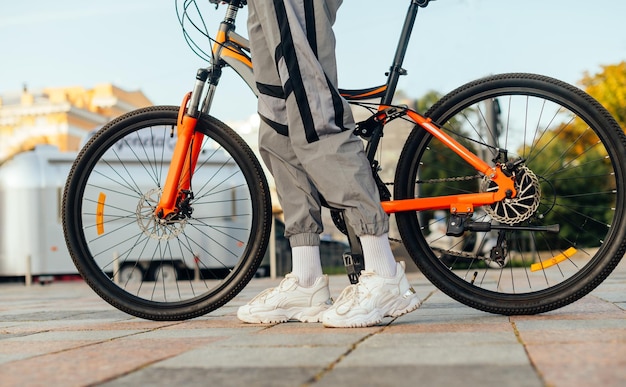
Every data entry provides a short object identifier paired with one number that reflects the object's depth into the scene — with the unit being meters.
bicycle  3.35
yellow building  47.59
